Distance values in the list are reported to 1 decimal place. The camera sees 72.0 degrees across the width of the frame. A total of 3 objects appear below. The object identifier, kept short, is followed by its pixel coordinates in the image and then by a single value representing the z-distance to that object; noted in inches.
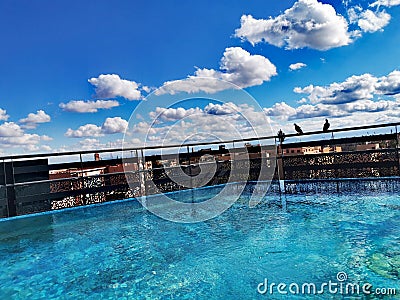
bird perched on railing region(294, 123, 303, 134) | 258.7
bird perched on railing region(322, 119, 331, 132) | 241.7
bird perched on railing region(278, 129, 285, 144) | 204.1
